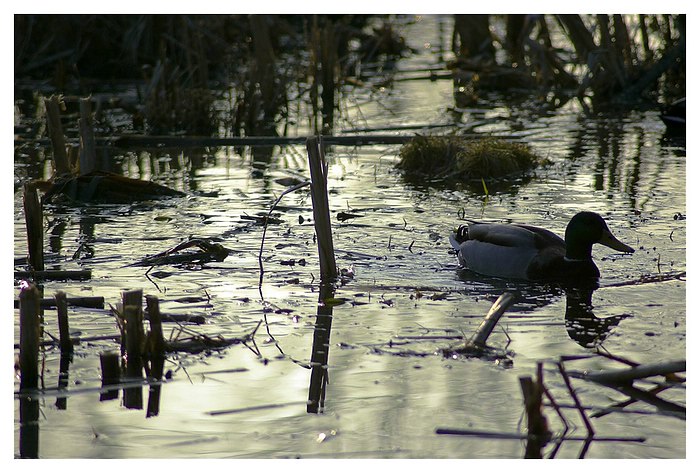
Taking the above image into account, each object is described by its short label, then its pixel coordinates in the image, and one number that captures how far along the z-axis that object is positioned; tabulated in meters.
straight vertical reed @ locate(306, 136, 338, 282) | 14.65
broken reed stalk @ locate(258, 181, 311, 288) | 15.03
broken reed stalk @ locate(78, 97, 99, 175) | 20.06
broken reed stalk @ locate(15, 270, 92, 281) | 15.11
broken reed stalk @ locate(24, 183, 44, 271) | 15.04
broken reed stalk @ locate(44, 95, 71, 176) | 19.42
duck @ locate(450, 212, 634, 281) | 15.57
